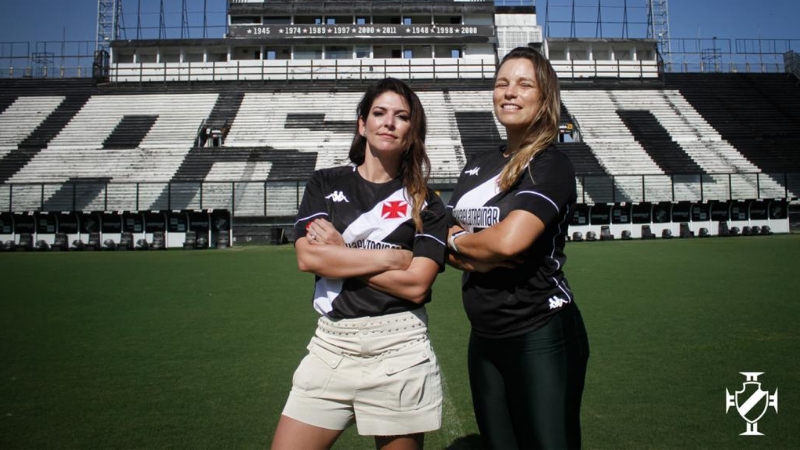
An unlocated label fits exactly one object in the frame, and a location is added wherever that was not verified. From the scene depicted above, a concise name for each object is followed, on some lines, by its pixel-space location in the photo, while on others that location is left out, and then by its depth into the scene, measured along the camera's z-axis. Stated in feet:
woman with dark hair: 7.10
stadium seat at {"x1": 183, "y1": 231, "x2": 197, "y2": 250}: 73.54
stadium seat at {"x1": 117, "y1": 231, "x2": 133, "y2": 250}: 72.59
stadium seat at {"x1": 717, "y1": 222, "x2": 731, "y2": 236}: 78.92
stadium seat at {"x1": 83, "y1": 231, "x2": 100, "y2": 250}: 72.90
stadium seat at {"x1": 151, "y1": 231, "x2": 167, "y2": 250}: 73.31
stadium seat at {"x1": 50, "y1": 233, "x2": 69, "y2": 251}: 72.59
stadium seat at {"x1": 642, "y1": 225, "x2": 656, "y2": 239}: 78.59
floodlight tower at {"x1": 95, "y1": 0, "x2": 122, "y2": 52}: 145.48
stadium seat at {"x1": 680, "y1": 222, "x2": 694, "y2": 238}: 78.64
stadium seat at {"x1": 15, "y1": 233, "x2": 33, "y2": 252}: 72.33
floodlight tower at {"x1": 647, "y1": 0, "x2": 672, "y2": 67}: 153.99
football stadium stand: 78.59
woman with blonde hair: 6.88
